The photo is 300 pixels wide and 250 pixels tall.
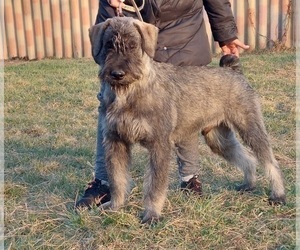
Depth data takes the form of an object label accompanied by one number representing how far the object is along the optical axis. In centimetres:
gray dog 358
